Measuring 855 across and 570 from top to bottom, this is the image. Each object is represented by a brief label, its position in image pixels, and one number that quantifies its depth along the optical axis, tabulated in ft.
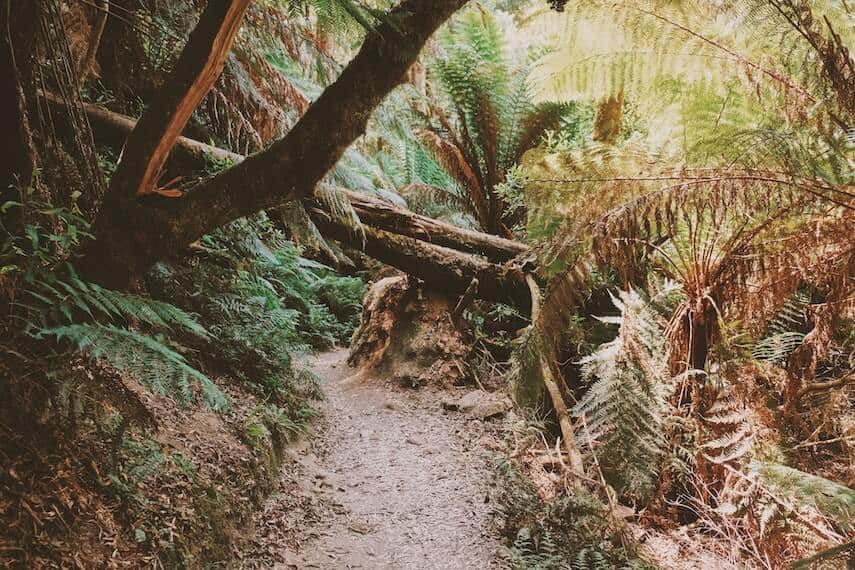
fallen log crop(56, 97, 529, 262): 11.02
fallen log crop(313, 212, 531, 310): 13.96
